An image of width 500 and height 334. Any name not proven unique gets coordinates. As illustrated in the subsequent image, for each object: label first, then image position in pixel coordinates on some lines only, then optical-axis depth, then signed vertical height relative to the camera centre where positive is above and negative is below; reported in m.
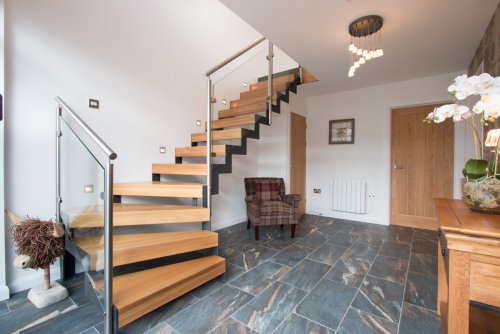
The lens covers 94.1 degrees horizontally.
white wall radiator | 4.01 -0.54
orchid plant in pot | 1.00 +0.22
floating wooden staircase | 1.47 -0.59
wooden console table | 0.79 -0.36
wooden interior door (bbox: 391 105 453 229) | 3.50 -0.01
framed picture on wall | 4.20 +0.62
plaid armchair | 3.12 -0.55
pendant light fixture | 2.10 +1.30
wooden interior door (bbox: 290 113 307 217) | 4.25 +0.15
